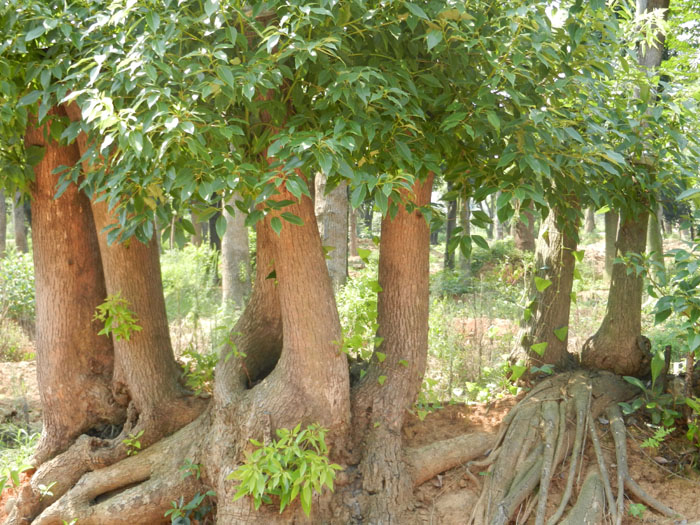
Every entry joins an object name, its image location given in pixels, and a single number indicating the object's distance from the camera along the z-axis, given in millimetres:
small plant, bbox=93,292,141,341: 4488
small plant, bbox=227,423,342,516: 3537
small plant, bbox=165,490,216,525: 4148
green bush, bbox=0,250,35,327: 9336
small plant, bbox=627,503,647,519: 3830
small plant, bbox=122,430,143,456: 4535
